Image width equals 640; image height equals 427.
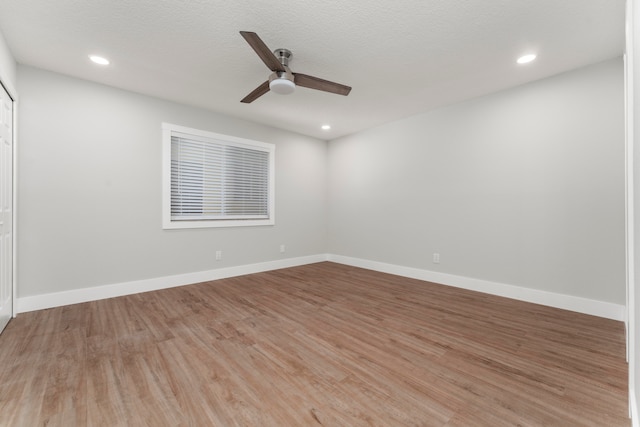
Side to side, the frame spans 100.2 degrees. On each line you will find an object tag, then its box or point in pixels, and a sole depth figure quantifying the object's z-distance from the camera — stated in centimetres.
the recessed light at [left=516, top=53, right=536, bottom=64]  261
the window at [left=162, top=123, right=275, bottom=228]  383
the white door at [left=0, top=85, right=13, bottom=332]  236
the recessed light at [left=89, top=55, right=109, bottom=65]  265
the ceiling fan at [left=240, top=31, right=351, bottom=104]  219
